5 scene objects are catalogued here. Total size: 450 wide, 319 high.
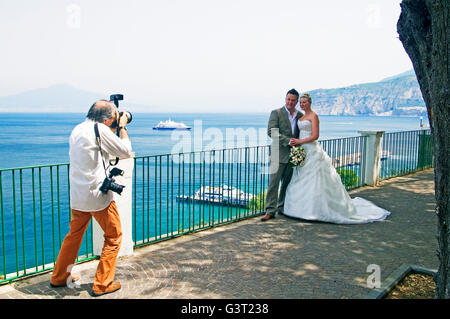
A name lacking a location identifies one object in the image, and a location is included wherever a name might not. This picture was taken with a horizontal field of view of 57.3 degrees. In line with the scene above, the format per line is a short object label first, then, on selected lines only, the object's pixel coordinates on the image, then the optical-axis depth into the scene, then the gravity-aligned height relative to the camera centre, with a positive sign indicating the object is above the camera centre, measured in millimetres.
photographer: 4391 -715
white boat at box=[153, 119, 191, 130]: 139638 -234
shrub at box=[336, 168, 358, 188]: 11225 -1599
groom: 7888 -321
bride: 7754 -1180
